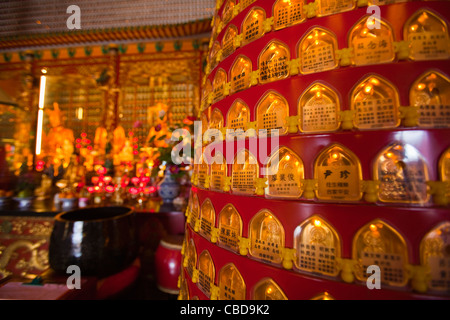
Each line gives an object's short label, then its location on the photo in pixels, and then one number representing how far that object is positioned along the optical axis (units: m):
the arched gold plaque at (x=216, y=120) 1.11
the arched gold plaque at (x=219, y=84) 1.13
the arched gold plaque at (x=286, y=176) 0.80
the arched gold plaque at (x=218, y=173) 1.03
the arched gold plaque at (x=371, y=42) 0.73
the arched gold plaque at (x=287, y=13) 0.88
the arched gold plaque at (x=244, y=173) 0.91
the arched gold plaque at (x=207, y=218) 1.05
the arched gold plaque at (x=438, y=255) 0.62
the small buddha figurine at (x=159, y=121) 4.88
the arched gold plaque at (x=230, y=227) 0.92
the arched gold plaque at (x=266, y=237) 0.80
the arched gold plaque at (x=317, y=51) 0.79
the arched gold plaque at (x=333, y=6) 0.79
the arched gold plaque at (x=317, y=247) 0.71
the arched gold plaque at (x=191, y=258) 1.14
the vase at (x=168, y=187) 2.90
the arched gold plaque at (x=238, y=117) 0.98
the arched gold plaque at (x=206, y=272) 0.98
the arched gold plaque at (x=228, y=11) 1.19
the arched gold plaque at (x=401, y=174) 0.66
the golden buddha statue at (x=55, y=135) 5.70
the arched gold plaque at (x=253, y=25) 0.99
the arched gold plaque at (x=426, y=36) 0.70
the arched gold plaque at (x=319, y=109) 0.76
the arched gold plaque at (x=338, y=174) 0.71
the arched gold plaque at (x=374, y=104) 0.70
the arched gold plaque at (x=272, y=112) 0.85
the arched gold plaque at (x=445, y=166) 0.65
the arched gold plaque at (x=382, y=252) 0.64
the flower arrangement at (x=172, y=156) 2.66
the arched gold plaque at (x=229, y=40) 1.12
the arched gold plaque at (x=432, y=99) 0.67
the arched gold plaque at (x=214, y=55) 1.28
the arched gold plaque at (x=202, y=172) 1.17
